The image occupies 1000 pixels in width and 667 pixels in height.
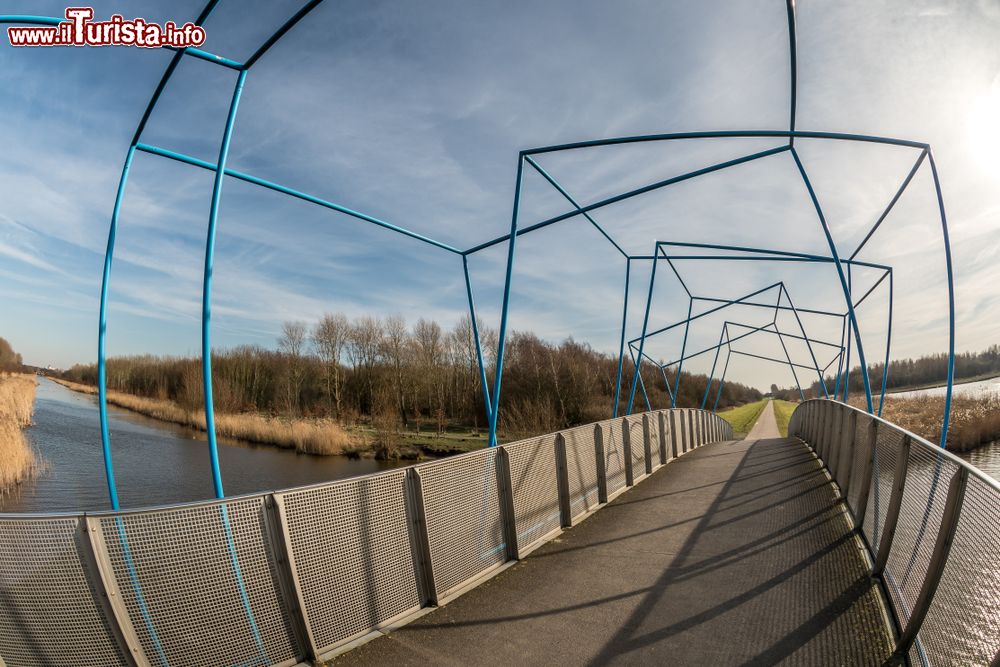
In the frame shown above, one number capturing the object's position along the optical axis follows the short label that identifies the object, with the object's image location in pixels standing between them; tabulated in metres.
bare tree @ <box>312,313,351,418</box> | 58.41
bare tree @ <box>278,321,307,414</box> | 58.44
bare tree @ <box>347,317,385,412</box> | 58.47
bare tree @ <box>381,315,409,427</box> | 57.44
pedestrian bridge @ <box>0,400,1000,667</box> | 3.52
